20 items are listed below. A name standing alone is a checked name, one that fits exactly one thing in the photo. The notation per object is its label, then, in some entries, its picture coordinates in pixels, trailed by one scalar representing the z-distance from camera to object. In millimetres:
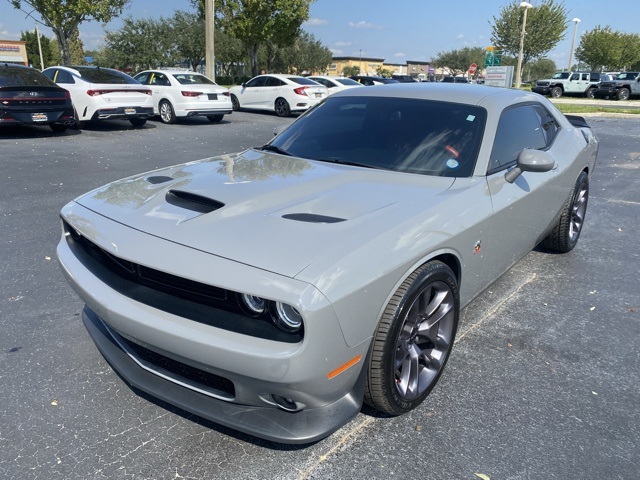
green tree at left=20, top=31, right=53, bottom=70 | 73062
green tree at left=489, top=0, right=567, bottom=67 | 46938
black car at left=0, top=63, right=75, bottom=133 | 10453
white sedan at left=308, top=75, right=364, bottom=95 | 19078
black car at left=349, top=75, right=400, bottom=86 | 23378
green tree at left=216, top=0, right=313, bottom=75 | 29906
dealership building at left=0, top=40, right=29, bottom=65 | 61875
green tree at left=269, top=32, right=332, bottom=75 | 54781
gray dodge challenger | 1989
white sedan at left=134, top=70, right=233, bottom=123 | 14023
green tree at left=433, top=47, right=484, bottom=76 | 88162
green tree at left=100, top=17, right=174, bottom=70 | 41906
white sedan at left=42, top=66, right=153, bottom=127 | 12117
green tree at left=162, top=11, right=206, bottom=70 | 45219
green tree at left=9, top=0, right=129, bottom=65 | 21206
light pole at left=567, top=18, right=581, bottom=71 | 49975
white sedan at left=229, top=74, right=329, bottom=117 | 16703
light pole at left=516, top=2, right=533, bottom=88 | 35041
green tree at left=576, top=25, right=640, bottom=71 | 59562
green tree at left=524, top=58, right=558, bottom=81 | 76562
